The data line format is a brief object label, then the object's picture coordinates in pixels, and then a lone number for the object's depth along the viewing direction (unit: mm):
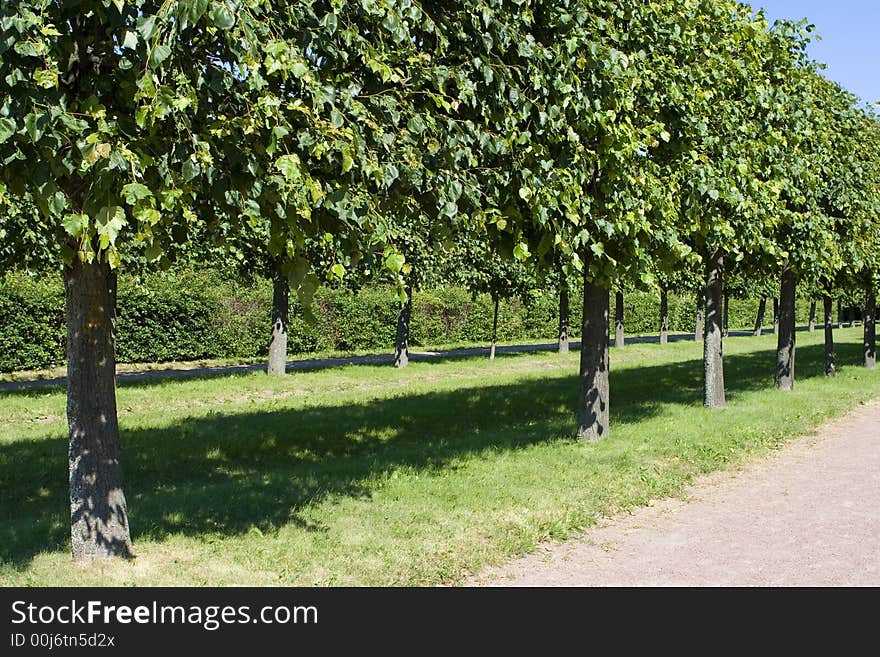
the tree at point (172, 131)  4066
